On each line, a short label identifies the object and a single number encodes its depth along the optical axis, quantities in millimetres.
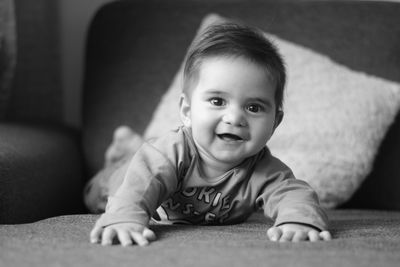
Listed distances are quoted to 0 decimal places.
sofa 1164
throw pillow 1496
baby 1015
